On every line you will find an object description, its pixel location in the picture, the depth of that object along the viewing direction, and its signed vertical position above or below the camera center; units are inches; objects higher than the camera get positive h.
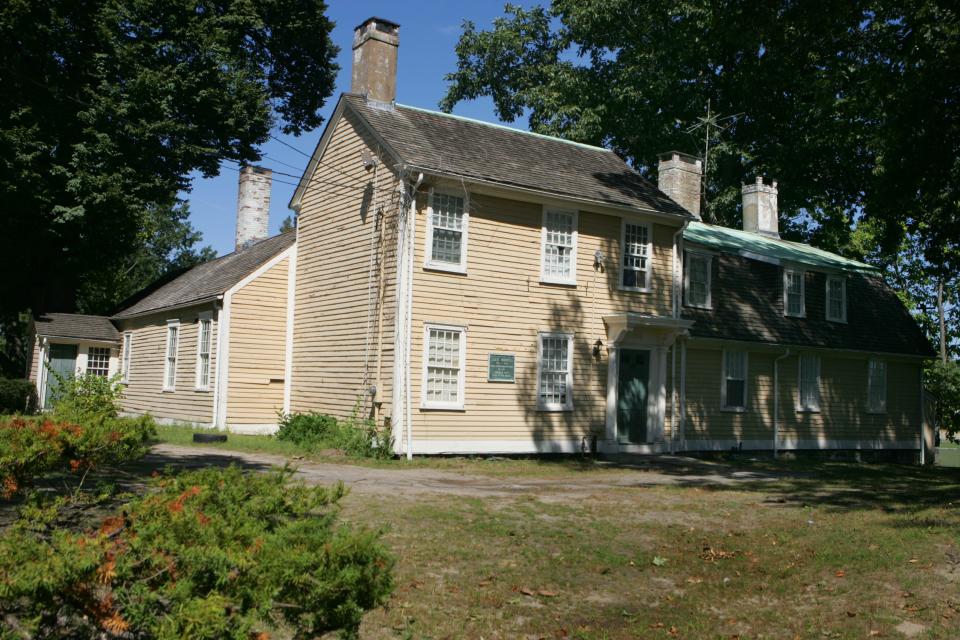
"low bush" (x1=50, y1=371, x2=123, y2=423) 655.5 -2.1
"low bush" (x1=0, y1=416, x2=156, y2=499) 300.4 -21.0
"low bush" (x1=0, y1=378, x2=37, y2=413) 1040.7 -8.0
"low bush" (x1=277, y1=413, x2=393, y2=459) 714.8 -32.0
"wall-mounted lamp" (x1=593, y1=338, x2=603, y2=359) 833.5 +56.5
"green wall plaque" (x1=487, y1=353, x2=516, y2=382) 770.8 +31.9
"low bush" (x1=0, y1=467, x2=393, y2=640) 144.5 -32.6
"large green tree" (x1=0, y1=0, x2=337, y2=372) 1087.0 +368.0
